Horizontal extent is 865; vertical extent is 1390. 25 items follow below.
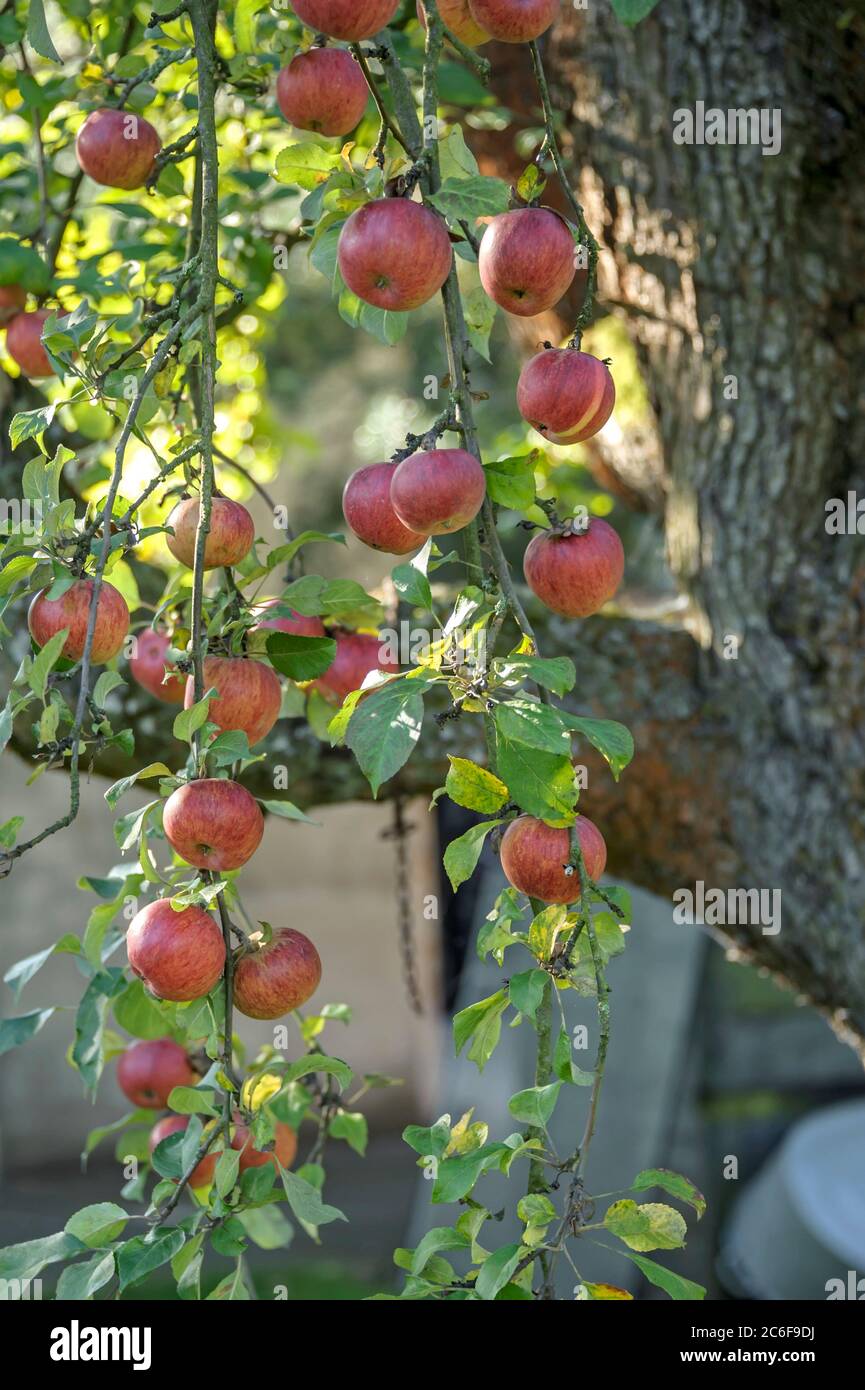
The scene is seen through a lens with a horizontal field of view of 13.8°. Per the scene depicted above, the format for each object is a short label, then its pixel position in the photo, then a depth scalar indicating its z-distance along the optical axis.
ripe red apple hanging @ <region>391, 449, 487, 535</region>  2.22
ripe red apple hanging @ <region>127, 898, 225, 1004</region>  2.21
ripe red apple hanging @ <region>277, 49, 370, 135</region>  2.31
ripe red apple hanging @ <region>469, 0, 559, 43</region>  2.26
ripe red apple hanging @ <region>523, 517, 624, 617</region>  2.32
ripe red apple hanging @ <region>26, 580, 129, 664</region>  2.24
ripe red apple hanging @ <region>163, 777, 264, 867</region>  2.21
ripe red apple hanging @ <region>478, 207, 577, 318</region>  2.26
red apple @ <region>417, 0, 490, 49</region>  2.37
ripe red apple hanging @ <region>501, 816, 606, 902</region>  2.20
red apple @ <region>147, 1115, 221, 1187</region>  2.50
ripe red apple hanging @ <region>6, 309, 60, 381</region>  2.64
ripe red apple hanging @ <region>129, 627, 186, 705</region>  2.52
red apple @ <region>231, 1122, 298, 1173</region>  2.42
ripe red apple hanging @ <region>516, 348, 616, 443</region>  2.29
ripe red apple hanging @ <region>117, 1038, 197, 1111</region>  2.70
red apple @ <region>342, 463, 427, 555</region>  2.31
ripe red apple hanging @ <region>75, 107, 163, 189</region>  2.51
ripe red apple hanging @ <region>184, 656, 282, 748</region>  2.29
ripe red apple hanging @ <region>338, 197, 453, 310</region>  2.21
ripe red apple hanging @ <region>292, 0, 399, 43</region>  2.19
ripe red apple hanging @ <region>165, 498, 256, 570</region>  2.28
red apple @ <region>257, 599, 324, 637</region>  2.37
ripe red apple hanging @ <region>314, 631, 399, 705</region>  2.51
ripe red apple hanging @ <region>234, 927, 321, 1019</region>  2.26
